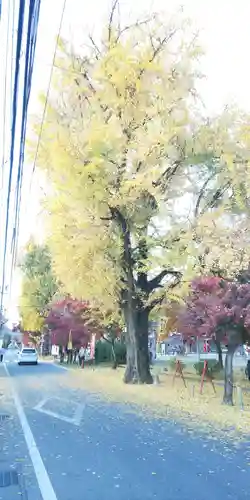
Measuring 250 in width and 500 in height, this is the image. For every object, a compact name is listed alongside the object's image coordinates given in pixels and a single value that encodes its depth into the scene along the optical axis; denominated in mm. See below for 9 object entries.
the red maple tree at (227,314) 16828
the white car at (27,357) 49250
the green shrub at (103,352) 53312
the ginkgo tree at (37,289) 63500
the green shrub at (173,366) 40606
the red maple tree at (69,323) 44156
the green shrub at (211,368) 33094
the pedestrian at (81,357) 46256
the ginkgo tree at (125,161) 22234
